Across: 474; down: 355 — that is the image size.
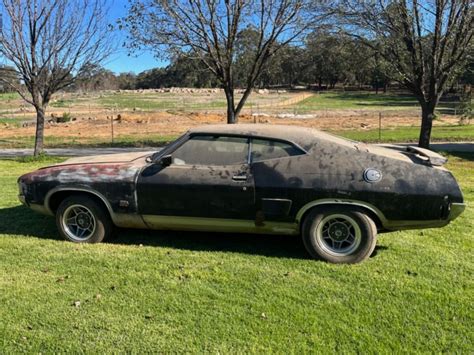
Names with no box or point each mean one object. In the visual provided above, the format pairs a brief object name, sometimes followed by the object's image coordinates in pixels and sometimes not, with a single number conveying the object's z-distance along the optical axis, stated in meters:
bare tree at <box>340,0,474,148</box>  12.20
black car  4.47
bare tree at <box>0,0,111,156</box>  12.73
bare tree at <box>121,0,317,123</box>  12.64
